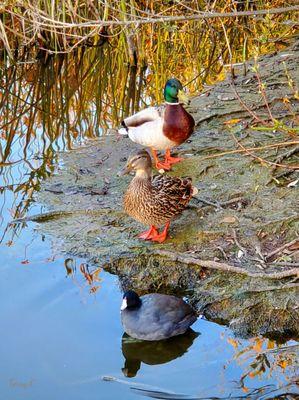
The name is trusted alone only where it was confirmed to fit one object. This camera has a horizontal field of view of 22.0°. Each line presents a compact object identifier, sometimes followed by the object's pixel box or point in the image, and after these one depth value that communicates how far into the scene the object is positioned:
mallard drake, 7.04
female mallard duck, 5.73
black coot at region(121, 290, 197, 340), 4.90
